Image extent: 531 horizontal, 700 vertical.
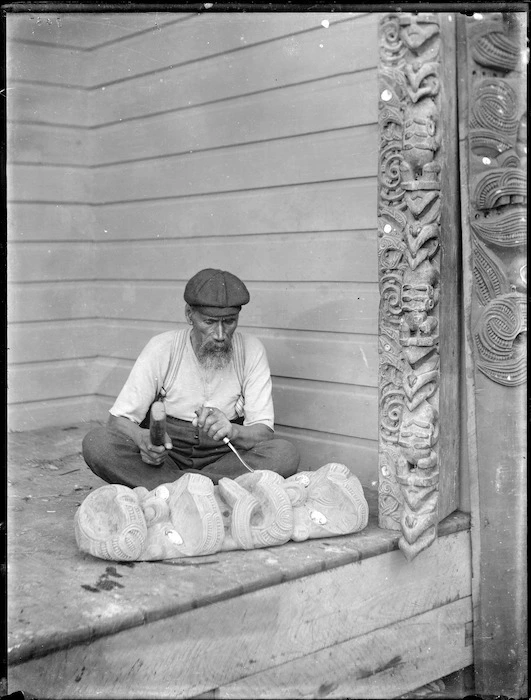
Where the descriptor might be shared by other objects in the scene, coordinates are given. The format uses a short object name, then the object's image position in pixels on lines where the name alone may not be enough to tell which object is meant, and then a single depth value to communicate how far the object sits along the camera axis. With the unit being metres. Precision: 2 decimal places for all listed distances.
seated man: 4.22
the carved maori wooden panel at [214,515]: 3.59
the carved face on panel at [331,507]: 3.89
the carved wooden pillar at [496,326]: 3.63
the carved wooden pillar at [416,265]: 3.64
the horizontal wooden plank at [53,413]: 6.29
